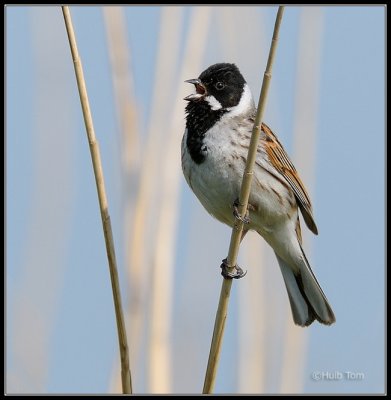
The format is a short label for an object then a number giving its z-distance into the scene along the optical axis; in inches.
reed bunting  221.9
